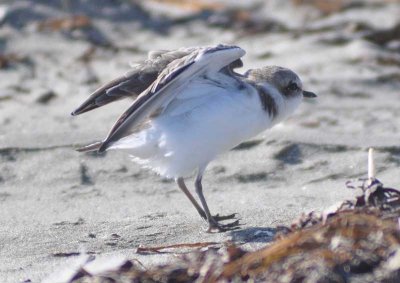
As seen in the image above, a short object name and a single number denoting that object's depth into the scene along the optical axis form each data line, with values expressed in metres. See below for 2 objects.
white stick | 8.63
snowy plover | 9.65
